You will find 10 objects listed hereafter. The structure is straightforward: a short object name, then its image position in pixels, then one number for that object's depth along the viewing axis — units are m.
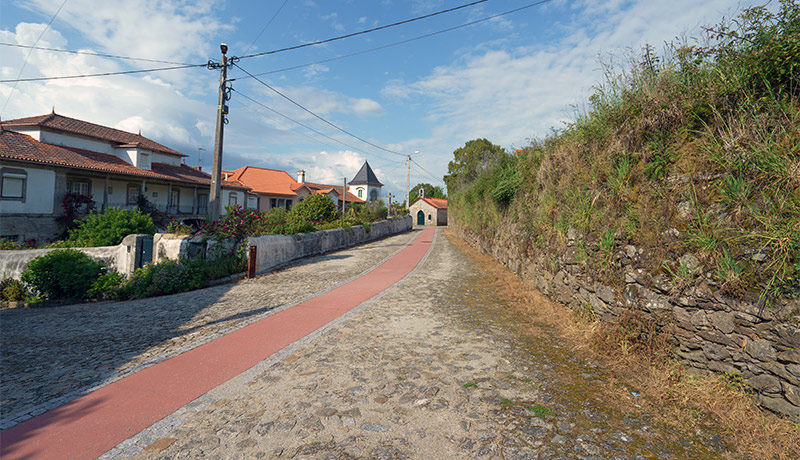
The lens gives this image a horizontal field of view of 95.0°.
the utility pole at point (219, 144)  13.05
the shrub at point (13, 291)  10.59
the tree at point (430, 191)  92.00
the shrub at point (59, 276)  9.93
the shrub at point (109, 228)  12.67
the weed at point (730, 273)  3.37
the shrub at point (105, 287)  9.82
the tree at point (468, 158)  47.03
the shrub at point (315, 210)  20.58
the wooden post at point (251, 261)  10.62
